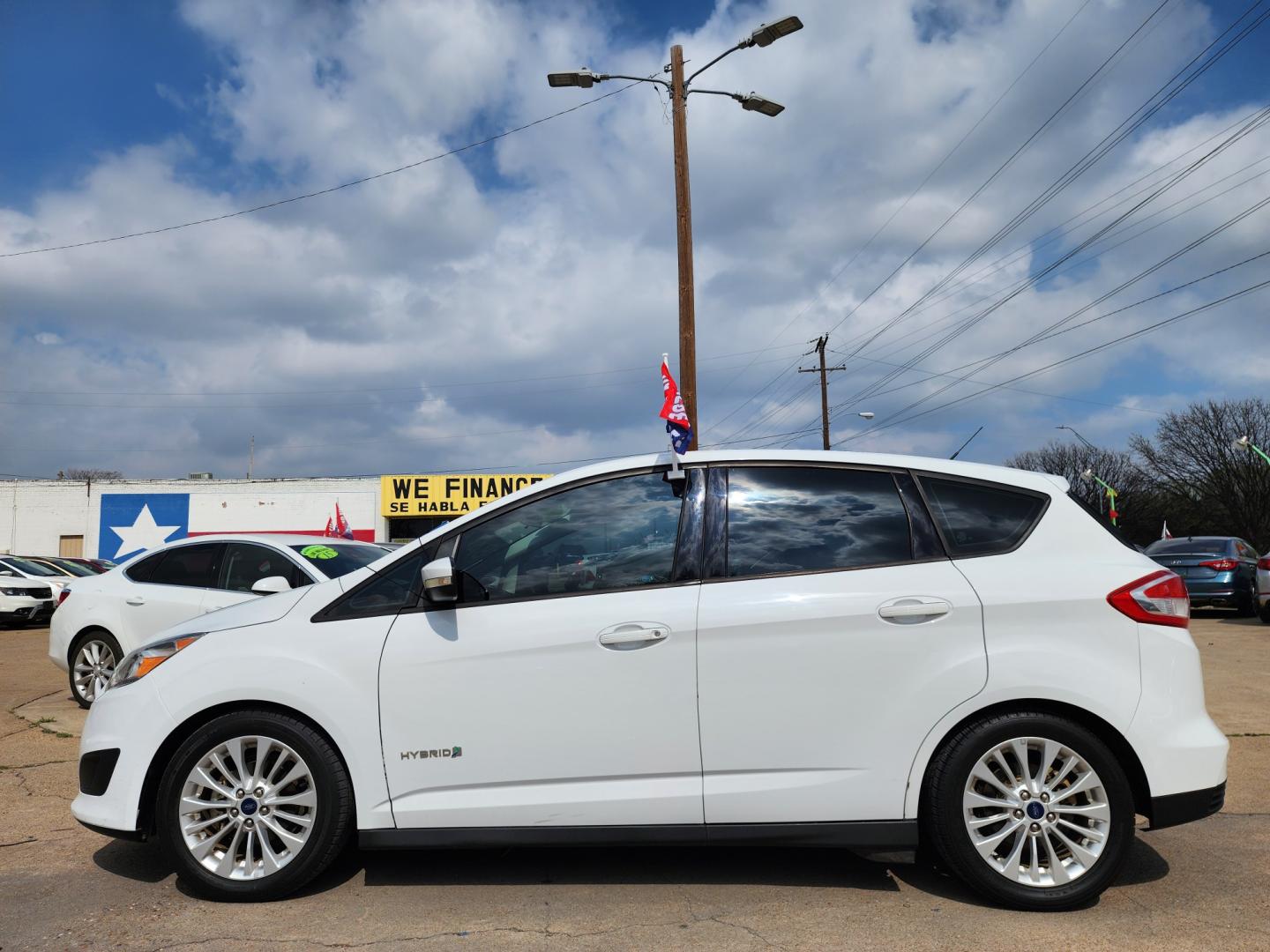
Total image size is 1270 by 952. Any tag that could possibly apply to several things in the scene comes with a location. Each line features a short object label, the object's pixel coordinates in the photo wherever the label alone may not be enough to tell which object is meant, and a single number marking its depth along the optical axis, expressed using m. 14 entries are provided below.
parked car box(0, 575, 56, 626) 18.19
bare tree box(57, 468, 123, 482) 75.09
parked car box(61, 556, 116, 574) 23.91
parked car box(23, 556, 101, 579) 21.03
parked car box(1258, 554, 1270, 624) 14.76
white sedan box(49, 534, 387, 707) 7.96
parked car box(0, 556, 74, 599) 18.44
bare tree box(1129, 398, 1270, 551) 51.75
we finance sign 42.69
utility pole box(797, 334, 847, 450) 41.78
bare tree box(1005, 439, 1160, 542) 62.59
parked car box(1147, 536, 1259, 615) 16.30
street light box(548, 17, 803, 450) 12.74
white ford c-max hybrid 3.55
